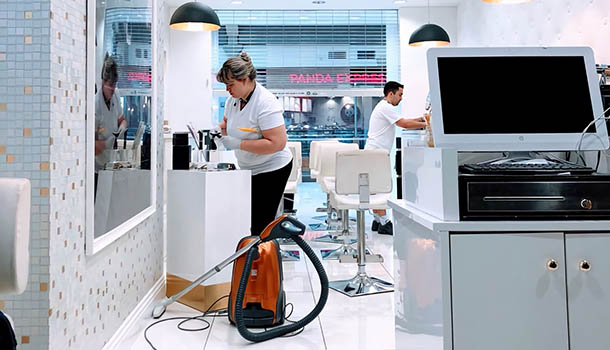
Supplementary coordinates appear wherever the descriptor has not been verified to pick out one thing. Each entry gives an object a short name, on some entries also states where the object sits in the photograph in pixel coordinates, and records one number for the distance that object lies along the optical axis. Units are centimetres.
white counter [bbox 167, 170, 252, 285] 281
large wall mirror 193
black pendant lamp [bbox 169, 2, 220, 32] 481
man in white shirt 520
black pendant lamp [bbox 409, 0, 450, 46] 587
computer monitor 166
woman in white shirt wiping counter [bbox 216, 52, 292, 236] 288
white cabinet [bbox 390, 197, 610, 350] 144
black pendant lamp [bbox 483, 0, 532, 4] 414
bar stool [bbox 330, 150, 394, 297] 329
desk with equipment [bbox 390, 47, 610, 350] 144
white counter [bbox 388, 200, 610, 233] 145
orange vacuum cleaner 240
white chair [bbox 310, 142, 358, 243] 501
